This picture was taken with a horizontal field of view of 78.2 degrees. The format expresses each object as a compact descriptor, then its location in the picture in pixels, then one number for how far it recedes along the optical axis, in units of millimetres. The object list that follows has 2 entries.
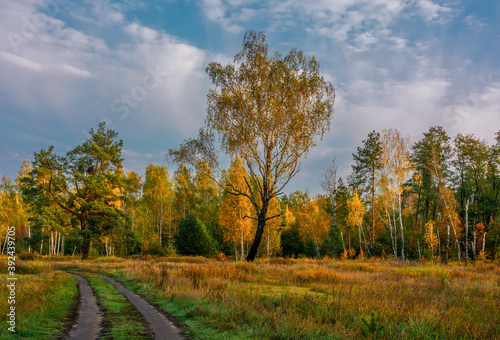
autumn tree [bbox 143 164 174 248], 50250
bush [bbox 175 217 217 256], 42625
